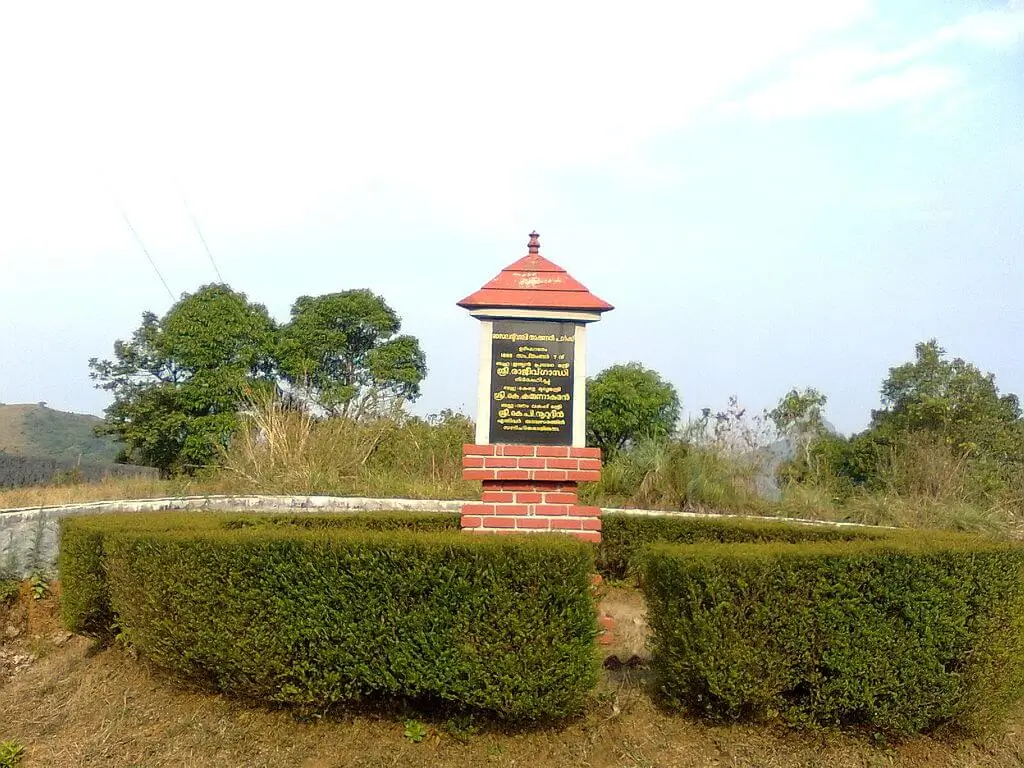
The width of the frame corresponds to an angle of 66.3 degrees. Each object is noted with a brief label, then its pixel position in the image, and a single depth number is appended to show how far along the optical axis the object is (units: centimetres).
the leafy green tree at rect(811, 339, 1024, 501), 1150
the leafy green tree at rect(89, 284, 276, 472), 2439
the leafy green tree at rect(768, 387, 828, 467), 1434
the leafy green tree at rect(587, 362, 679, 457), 1744
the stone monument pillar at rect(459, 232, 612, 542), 497
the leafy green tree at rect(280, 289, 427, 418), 2680
